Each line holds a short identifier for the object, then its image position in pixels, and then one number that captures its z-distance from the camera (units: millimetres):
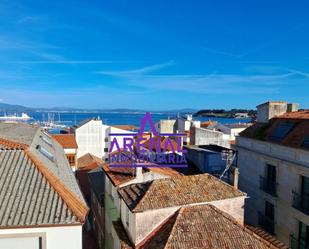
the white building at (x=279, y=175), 21266
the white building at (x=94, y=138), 55156
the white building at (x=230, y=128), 64088
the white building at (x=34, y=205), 12984
